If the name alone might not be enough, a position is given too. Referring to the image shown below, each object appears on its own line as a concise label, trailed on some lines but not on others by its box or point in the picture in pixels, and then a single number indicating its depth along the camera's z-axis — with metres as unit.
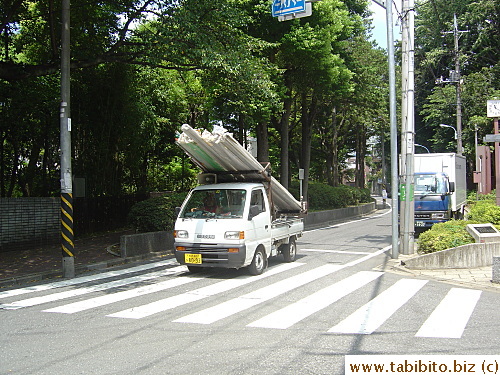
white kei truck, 9.62
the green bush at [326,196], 30.38
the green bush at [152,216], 14.31
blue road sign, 9.35
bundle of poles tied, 10.19
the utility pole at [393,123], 12.59
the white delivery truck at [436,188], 17.98
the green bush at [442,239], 11.54
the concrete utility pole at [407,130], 12.93
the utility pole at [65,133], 10.76
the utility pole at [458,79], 28.11
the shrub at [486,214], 14.16
